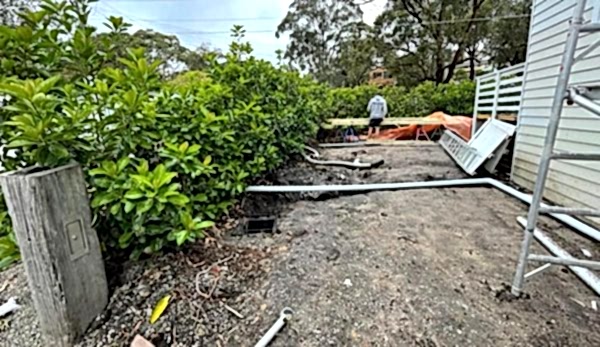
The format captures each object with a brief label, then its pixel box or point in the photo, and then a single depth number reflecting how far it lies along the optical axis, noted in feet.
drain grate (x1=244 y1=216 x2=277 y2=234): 8.52
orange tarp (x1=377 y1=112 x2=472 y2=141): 26.53
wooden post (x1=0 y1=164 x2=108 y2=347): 4.45
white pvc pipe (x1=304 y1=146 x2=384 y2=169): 15.35
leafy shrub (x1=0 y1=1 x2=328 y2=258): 4.78
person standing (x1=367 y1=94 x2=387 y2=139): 28.73
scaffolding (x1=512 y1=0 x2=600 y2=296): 4.70
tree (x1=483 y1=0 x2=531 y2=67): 44.92
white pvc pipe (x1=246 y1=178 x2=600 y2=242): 10.50
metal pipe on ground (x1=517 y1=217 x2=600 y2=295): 5.84
